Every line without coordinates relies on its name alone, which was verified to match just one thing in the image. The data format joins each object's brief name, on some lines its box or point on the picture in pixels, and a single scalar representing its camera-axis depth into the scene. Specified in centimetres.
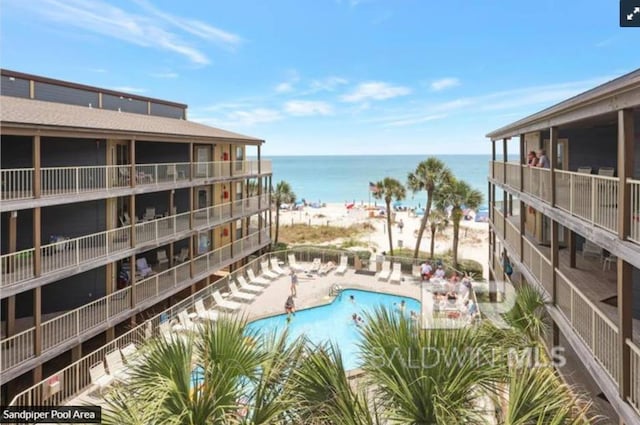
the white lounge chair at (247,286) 2547
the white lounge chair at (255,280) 2691
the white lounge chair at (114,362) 1425
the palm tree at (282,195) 4159
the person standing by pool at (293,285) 2489
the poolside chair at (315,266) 3009
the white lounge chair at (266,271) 2845
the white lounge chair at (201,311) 2010
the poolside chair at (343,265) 2975
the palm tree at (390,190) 3469
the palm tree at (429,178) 3122
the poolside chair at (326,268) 2955
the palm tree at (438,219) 3133
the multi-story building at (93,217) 1366
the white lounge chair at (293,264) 3083
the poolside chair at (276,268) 2971
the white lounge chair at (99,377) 1368
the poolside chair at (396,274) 2748
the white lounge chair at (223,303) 2256
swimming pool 2056
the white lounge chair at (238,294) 2403
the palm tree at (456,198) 2955
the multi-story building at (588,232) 719
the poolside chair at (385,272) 2804
